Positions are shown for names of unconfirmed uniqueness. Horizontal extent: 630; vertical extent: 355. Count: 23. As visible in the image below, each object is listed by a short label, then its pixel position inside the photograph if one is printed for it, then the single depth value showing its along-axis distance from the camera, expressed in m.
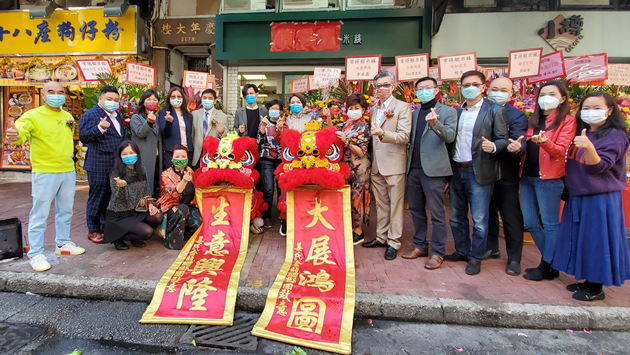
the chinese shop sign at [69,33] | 8.35
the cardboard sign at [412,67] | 4.77
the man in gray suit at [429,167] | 3.46
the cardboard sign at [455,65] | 4.79
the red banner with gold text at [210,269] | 2.71
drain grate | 2.41
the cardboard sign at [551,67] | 4.46
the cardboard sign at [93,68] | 5.44
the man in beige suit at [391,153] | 3.74
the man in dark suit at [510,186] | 3.34
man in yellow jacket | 3.49
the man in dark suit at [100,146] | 4.02
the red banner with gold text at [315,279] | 2.49
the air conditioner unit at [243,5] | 8.30
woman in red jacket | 3.04
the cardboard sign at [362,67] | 5.04
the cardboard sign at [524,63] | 4.52
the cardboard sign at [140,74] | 5.40
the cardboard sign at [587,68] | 4.53
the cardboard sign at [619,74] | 5.16
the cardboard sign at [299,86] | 5.80
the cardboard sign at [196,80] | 5.79
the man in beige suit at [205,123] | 4.78
